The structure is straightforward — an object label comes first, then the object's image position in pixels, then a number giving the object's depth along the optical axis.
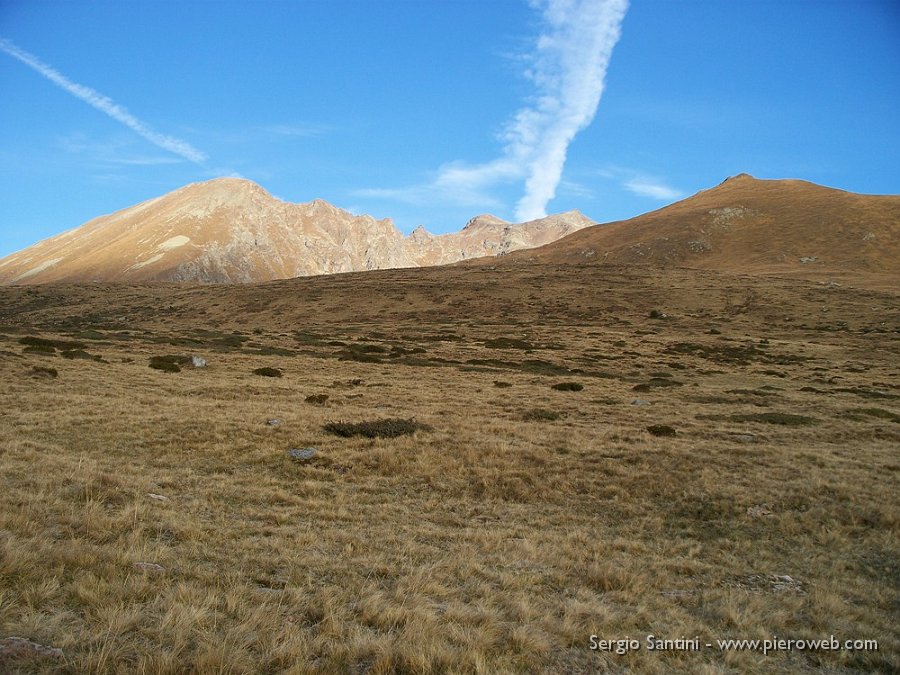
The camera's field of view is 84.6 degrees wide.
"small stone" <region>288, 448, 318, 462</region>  14.36
